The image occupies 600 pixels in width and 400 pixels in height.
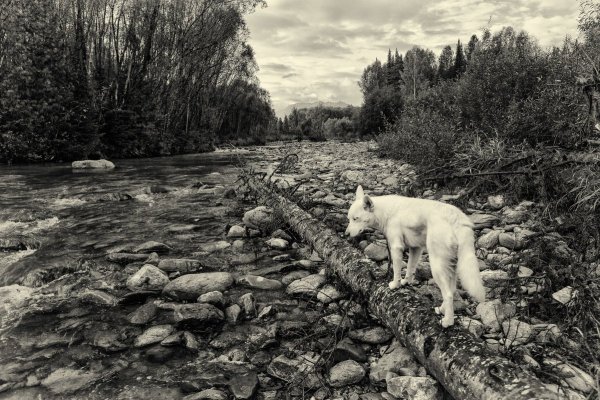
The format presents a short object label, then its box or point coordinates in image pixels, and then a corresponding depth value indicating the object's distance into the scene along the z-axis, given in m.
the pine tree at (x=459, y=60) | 93.06
